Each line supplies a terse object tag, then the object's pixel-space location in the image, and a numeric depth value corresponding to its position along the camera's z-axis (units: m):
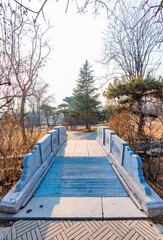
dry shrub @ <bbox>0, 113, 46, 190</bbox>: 3.56
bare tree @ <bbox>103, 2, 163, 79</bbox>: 11.32
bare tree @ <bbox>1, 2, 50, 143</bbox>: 2.97
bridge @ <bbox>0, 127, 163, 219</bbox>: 2.33
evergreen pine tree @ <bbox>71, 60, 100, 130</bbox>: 22.94
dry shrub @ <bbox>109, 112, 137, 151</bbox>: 5.82
